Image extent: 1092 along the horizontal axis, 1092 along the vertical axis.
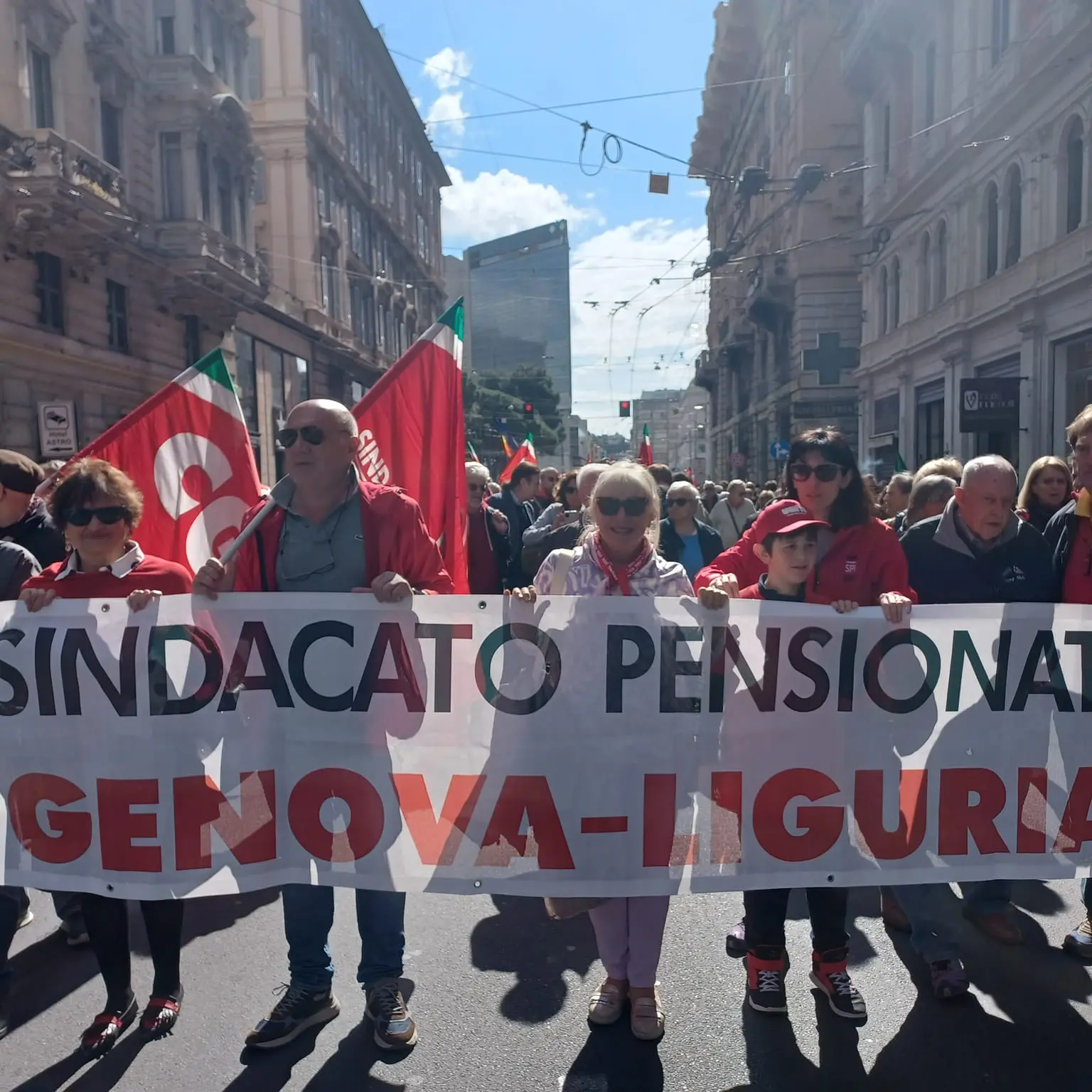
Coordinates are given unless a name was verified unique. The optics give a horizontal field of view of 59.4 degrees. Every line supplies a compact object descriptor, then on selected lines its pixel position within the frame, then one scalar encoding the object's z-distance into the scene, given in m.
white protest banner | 2.98
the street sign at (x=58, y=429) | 9.73
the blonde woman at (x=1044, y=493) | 4.87
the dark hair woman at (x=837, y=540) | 3.21
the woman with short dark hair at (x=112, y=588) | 2.96
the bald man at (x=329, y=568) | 2.95
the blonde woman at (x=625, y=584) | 2.97
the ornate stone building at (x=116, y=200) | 16.89
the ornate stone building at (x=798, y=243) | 31.86
